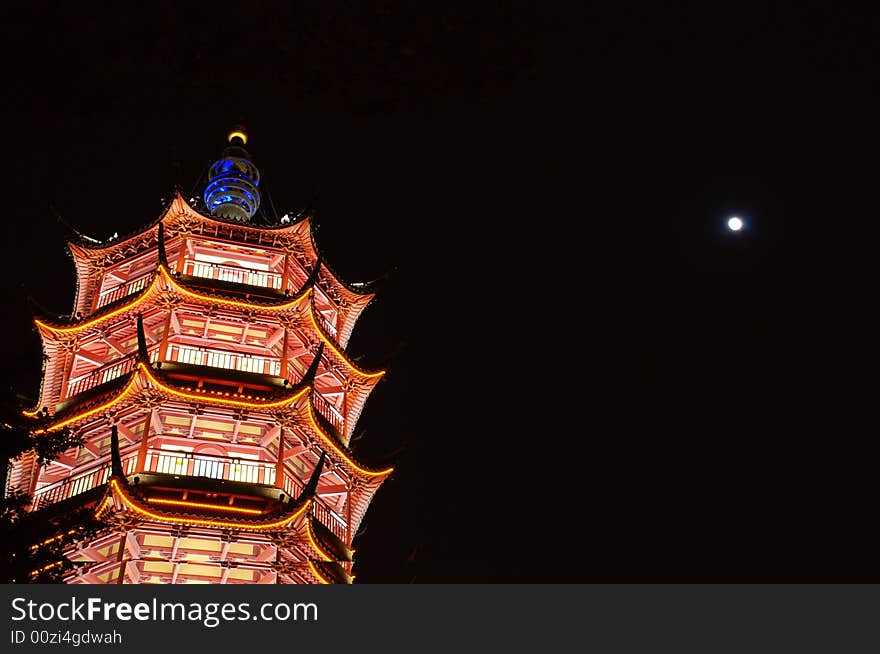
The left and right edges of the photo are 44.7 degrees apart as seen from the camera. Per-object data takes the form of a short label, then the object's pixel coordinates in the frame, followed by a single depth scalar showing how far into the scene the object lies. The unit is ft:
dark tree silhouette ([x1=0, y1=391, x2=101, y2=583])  53.01
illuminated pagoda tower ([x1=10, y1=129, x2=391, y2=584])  77.77
